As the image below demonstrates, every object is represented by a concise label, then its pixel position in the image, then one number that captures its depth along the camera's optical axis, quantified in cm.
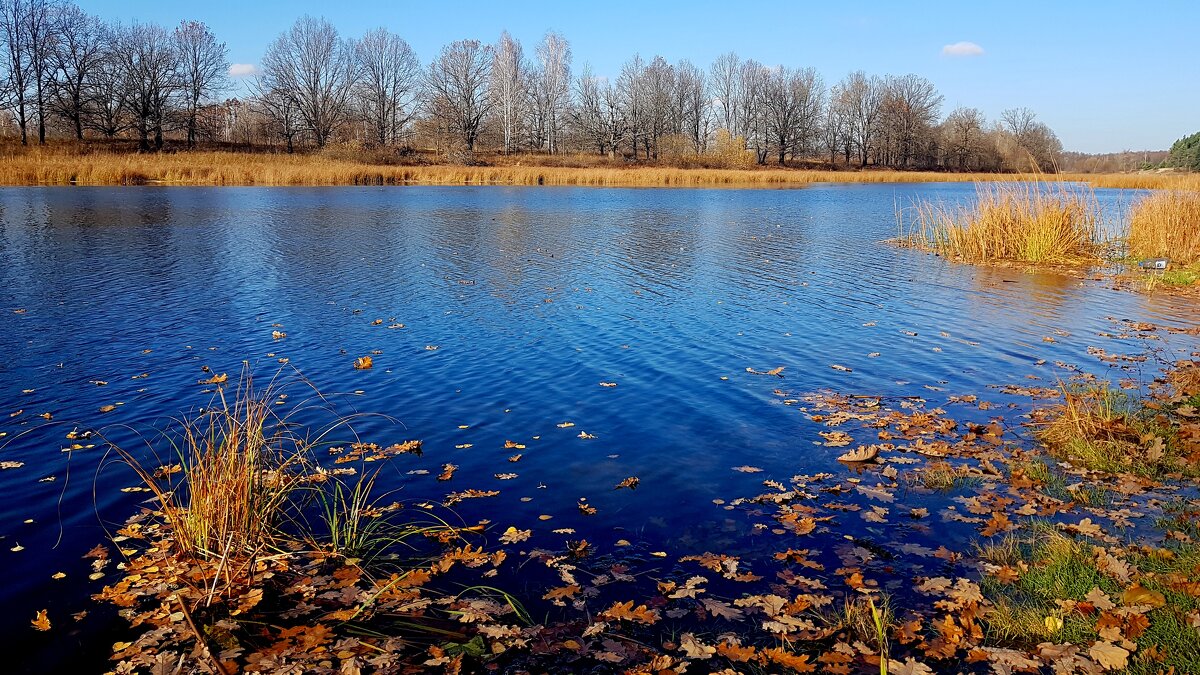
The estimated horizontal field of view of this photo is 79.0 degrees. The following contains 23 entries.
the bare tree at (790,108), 9994
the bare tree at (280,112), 8294
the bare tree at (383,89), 9181
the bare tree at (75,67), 6806
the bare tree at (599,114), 9619
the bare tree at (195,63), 8088
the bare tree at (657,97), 9650
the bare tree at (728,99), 10444
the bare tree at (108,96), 7100
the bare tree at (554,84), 9512
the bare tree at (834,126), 10775
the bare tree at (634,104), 9606
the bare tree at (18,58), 6525
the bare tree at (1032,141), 7675
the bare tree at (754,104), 10225
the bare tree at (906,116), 10569
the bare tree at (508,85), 8662
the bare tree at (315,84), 8469
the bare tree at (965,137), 10538
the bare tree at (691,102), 10119
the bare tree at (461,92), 8638
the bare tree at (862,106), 10606
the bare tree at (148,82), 7206
